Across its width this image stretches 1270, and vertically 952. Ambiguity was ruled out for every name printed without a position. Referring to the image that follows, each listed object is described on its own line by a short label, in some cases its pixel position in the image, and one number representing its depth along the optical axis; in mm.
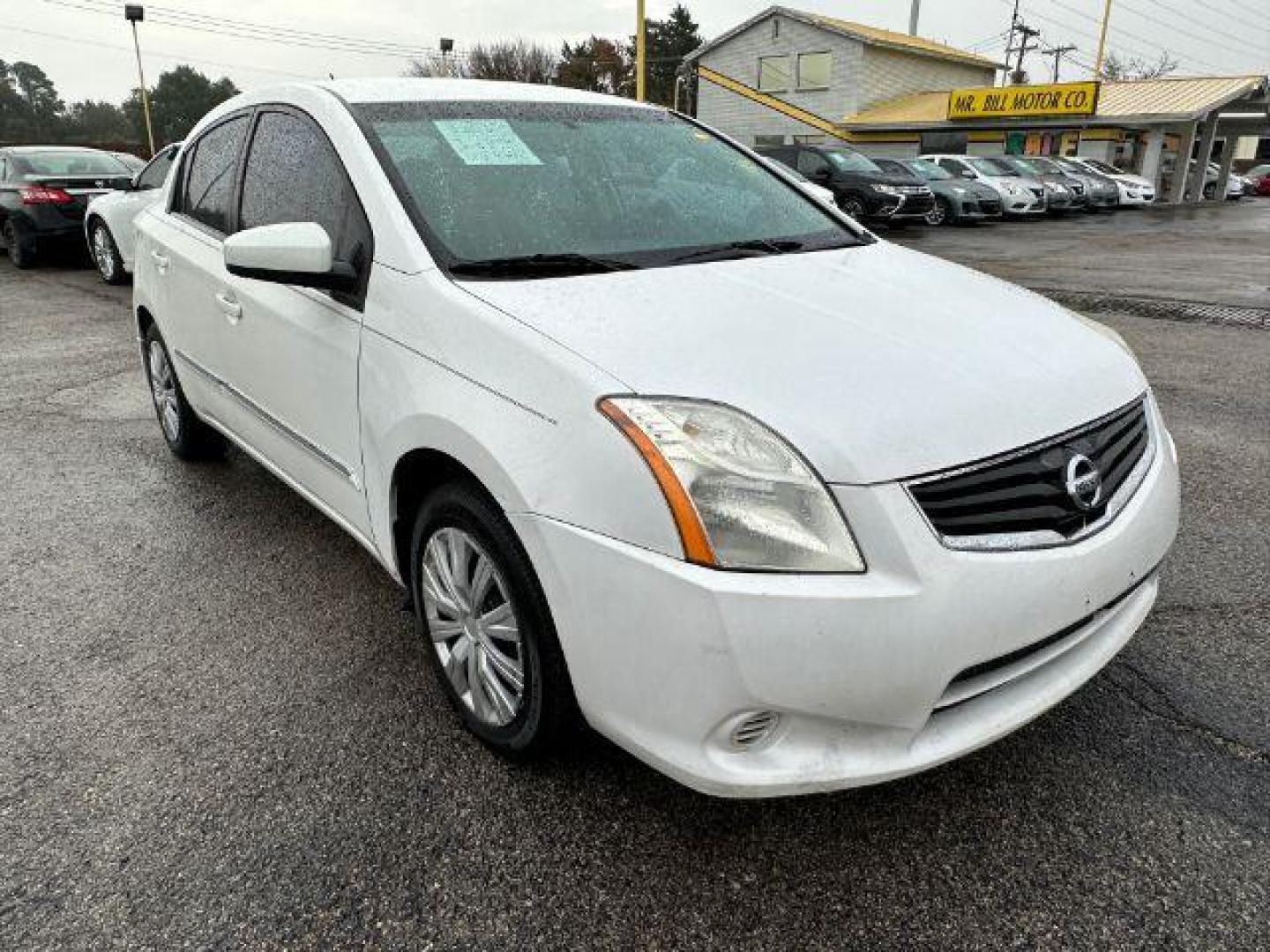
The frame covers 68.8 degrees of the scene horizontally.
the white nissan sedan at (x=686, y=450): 1690
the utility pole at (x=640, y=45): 20184
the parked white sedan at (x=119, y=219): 9586
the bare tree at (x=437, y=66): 56206
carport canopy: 30516
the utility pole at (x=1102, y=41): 41309
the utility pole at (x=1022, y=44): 61906
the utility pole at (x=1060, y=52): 65569
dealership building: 31344
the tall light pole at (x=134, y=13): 25219
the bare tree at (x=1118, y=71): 71500
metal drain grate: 8273
